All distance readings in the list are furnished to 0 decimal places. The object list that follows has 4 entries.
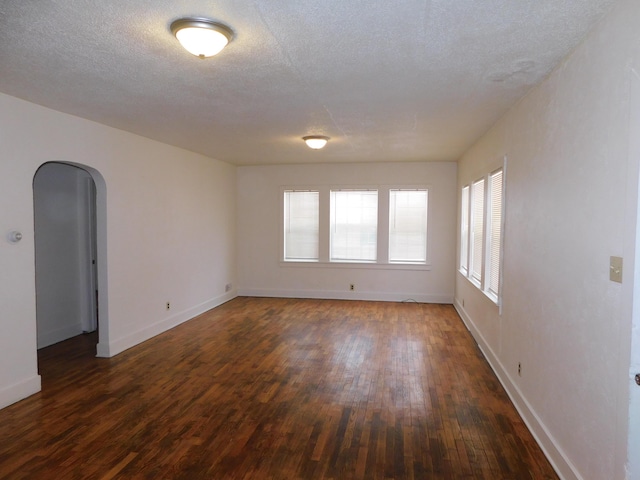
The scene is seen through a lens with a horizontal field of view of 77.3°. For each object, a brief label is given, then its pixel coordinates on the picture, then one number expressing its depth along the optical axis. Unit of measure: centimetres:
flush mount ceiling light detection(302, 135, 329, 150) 502
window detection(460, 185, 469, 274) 618
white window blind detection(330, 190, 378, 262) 762
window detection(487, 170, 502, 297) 430
